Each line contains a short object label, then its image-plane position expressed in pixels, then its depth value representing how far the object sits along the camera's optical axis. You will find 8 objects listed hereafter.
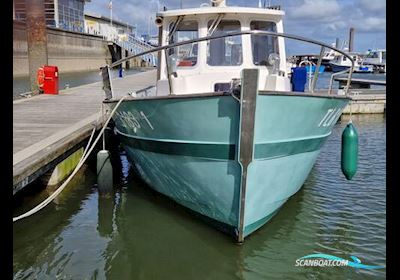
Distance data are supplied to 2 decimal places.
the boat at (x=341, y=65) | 55.80
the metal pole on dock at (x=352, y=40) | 72.62
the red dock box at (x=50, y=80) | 14.82
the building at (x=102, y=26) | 67.56
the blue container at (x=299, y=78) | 7.11
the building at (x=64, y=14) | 54.50
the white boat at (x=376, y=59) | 64.50
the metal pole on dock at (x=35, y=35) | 15.03
